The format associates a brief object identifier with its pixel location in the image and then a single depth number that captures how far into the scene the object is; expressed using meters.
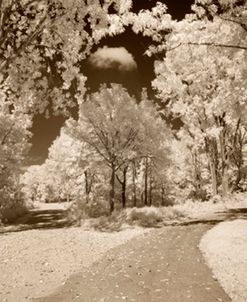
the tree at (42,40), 10.59
